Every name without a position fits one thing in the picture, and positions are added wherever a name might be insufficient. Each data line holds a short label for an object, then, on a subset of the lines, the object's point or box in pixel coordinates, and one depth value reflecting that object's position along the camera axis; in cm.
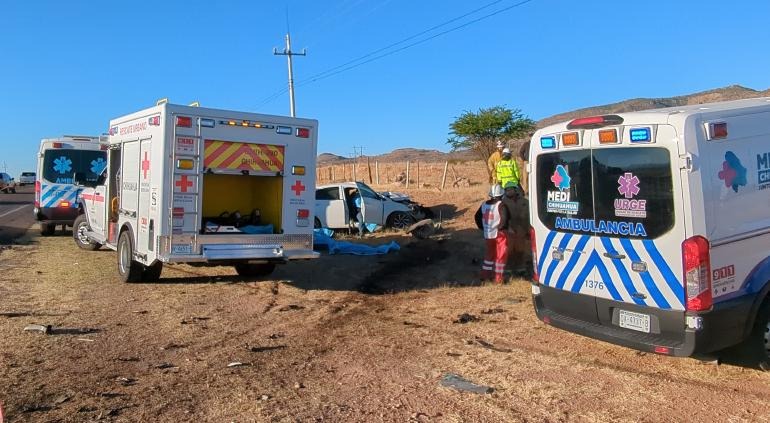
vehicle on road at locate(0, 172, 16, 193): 5344
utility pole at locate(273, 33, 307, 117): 3241
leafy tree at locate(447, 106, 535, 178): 3721
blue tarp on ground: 1419
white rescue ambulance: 884
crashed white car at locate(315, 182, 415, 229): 1738
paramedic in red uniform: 995
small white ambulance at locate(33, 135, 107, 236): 1722
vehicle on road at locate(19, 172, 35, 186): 6631
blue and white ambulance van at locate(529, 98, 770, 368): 498
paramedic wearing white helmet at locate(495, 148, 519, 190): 1265
